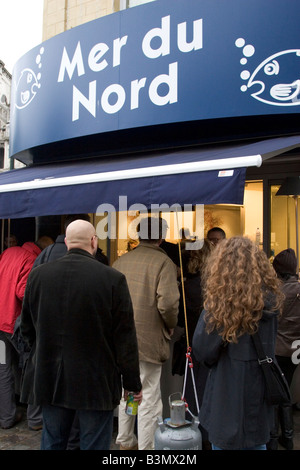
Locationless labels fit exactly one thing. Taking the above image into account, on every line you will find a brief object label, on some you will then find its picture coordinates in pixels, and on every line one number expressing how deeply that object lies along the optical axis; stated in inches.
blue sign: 178.9
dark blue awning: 130.6
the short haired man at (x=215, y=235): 186.0
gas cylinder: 111.4
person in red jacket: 183.2
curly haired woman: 95.0
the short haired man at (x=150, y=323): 146.6
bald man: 99.9
